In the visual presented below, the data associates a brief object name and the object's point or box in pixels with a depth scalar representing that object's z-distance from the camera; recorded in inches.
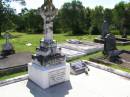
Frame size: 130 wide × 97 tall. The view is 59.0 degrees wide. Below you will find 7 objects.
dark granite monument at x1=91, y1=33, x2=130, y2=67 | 330.6
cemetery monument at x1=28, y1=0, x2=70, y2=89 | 225.6
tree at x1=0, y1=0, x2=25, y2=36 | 463.8
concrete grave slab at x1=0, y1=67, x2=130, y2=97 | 206.8
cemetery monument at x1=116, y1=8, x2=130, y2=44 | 713.9
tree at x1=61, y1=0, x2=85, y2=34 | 841.6
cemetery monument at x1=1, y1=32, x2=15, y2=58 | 381.5
